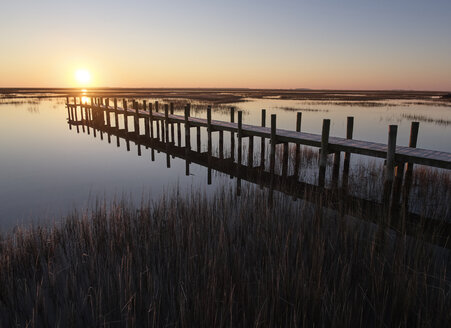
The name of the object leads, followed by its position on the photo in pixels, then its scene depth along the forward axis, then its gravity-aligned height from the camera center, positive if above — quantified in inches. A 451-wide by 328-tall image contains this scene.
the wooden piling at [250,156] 459.3 -88.2
